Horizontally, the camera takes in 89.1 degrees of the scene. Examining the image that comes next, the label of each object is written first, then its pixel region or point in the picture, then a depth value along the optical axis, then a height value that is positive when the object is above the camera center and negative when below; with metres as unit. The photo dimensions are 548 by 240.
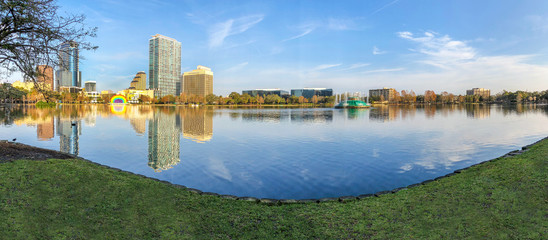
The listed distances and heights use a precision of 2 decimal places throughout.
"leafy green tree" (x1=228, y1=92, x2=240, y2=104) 186.20 +10.04
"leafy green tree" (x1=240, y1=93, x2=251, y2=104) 188.88 +8.68
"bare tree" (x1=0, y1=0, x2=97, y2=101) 11.73 +3.48
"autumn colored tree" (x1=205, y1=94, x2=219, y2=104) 186.98 +9.08
